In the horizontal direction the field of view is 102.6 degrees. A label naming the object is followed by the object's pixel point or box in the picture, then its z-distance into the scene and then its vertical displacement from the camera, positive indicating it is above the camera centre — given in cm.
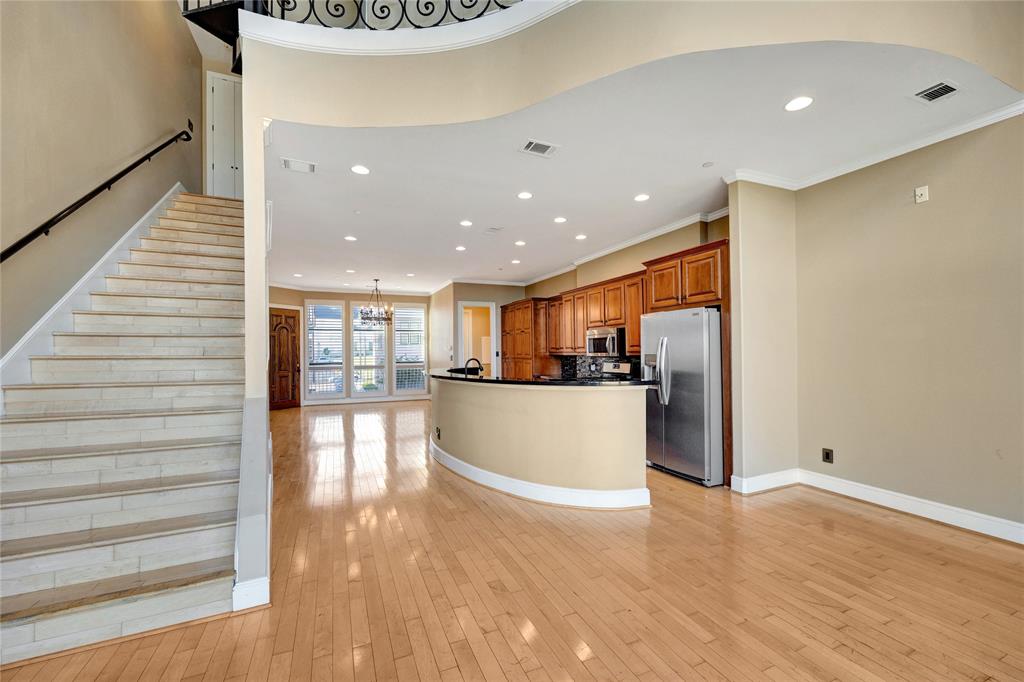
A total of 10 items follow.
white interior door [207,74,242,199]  658 +346
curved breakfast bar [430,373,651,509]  348 -84
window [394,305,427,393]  1093 -3
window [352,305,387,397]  1054 -22
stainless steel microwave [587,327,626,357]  576 +6
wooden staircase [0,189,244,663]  195 -69
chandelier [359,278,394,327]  898 +87
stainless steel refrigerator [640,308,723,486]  399 -47
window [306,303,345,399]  1010 -3
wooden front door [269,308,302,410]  947 -22
